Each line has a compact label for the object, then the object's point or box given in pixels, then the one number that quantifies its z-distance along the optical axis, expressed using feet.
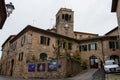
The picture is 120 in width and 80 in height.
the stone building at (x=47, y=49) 48.70
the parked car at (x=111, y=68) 39.04
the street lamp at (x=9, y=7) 15.02
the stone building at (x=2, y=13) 20.29
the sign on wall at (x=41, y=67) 41.57
